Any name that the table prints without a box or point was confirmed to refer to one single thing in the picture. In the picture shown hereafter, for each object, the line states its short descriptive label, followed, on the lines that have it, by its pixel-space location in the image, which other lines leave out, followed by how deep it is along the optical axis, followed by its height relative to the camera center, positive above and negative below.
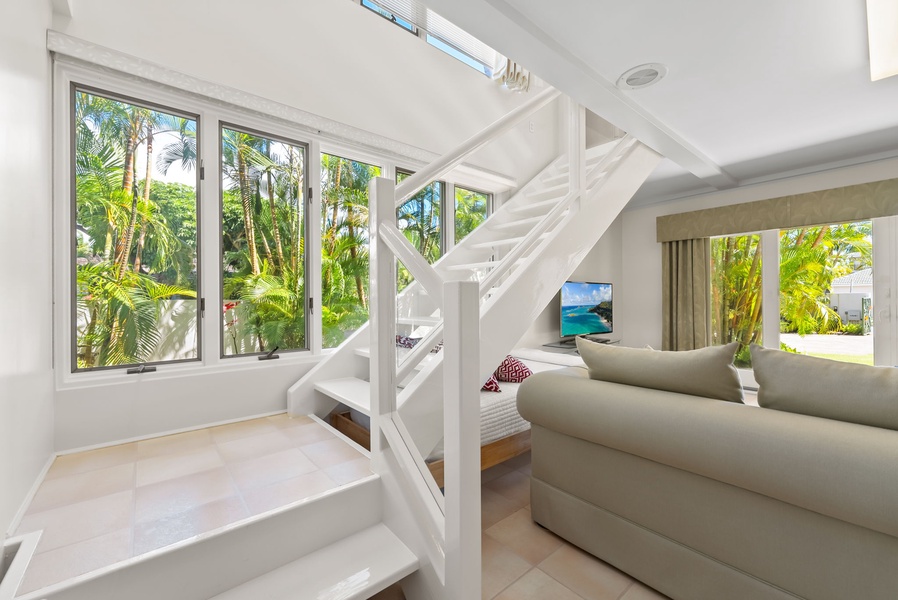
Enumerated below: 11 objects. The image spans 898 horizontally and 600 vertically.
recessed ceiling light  2.03 +1.20
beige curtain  4.37 +0.03
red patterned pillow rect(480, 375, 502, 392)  2.32 -0.53
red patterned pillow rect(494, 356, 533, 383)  2.62 -0.50
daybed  2.09 -0.74
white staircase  1.19 -0.23
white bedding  2.08 -0.66
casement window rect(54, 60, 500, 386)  1.92 +0.40
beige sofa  1.05 -0.64
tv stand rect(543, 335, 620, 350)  4.02 -0.49
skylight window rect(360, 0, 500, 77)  3.00 +2.28
